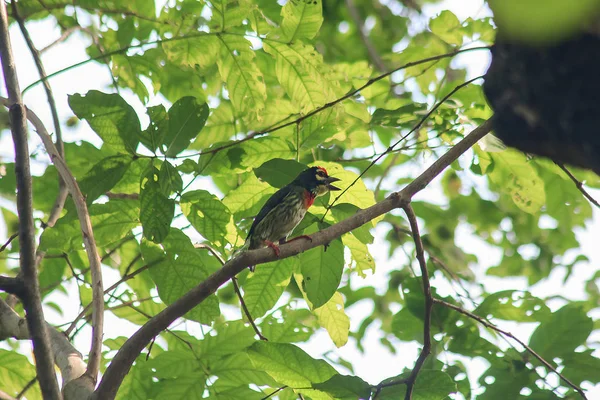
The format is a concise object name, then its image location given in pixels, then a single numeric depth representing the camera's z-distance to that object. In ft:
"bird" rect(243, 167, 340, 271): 36.86
